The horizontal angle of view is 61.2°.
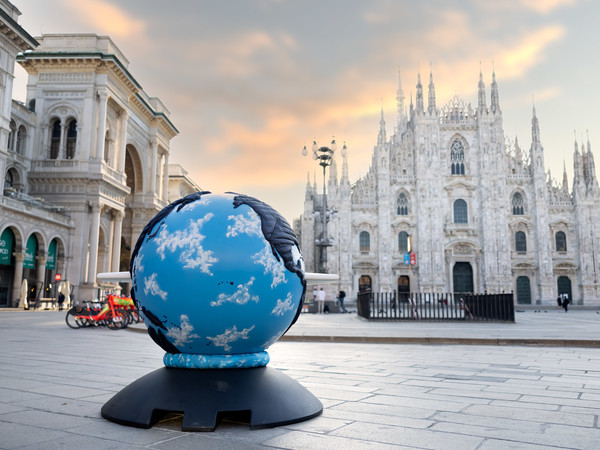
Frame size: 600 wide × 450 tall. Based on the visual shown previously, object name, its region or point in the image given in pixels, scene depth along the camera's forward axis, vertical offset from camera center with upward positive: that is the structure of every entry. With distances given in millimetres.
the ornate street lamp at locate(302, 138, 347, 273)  27000 +7530
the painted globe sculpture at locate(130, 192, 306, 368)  3600 +108
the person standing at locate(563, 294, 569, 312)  35812 -340
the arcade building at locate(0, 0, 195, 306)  29109 +8350
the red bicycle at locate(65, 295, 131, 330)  14703 -591
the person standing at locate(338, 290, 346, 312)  29719 -180
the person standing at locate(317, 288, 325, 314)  28656 -230
